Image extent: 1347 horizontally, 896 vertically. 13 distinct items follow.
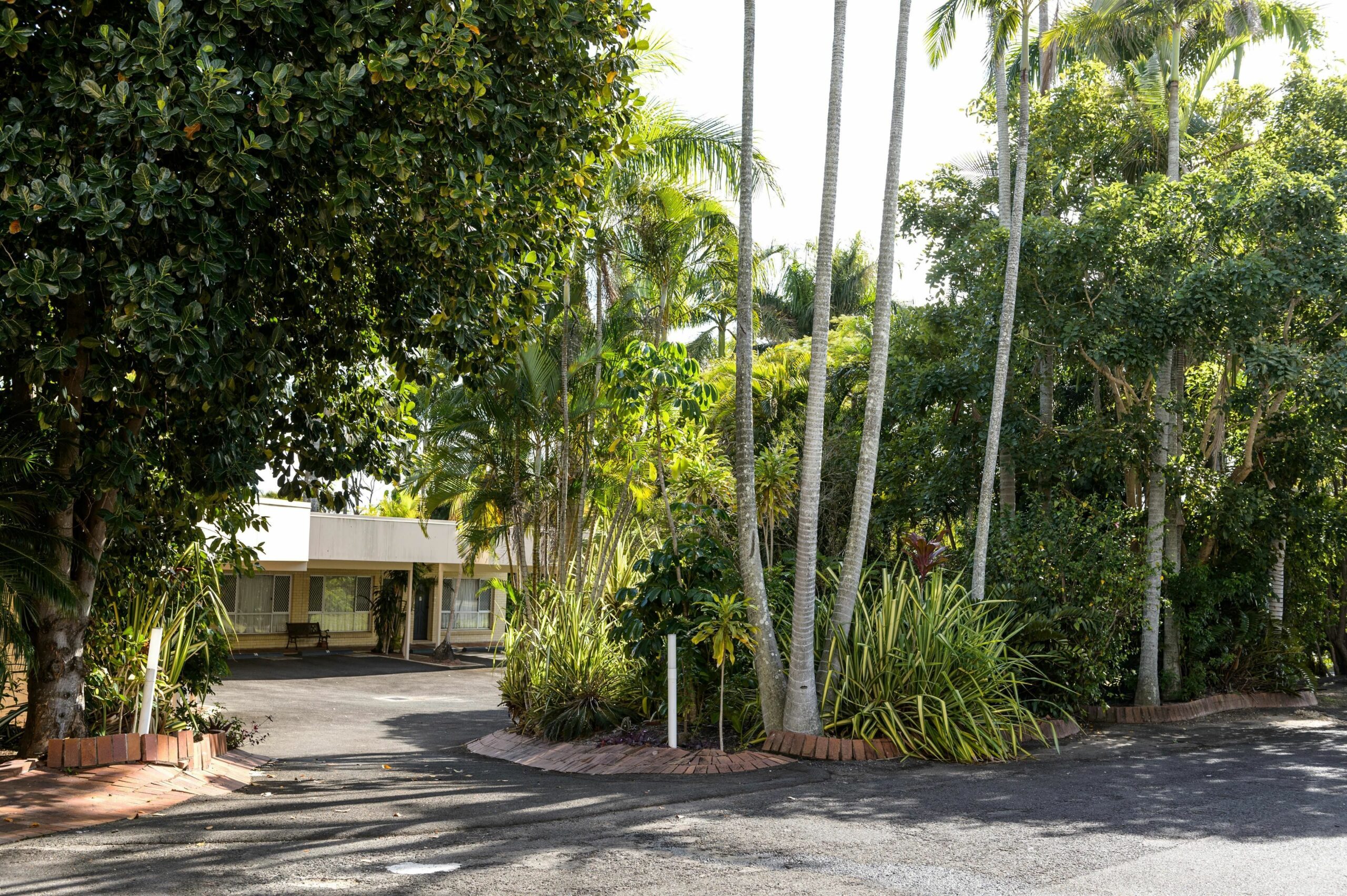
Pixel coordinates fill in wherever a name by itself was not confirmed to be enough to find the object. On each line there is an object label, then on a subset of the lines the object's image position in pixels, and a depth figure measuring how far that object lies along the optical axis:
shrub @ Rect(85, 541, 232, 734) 8.32
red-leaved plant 13.96
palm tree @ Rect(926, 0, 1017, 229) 13.71
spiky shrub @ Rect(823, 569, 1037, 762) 9.68
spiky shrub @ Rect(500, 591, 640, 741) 10.70
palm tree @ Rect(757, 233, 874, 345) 30.62
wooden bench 27.03
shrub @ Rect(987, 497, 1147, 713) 12.16
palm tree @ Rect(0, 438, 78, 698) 6.71
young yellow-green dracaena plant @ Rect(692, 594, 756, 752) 9.30
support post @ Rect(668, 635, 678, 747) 9.42
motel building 24.05
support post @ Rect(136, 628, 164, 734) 8.05
